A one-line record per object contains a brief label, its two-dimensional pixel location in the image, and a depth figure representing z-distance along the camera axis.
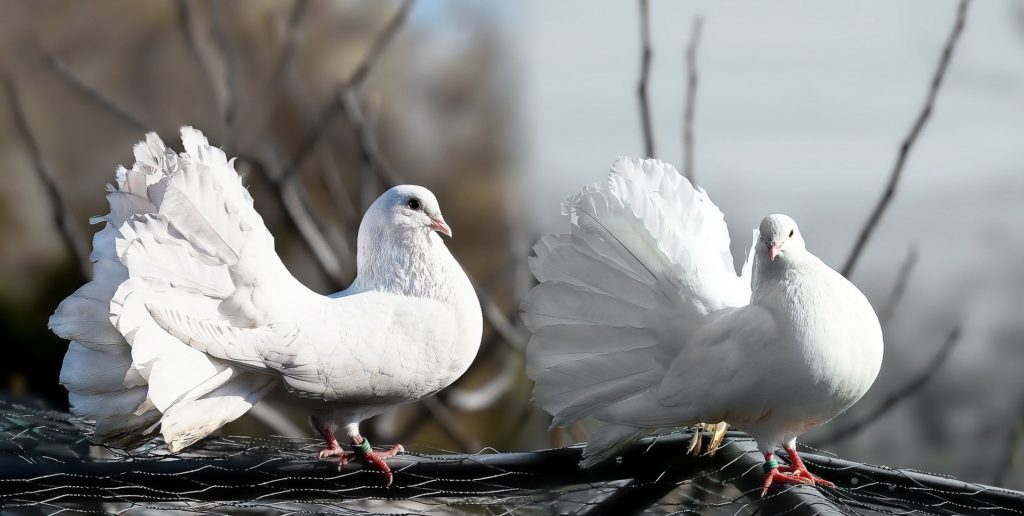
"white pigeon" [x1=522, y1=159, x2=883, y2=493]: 6.39
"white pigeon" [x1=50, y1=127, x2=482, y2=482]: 6.37
